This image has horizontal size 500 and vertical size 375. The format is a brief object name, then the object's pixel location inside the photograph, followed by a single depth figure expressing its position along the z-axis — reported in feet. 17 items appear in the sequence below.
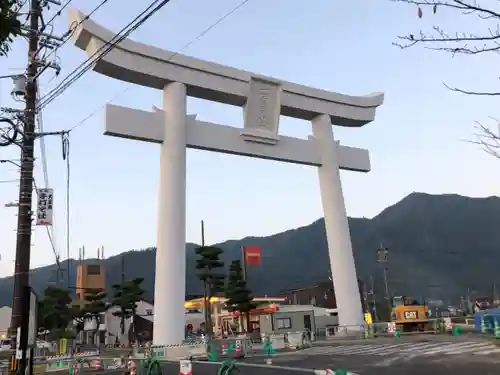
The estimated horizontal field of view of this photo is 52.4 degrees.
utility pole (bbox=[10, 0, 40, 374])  30.66
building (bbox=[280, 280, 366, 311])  195.83
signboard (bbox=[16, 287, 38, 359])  29.63
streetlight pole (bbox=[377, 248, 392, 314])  104.40
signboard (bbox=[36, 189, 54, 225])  42.16
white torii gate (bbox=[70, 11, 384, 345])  63.16
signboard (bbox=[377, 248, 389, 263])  104.39
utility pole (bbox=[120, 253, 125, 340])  146.94
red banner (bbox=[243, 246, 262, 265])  139.74
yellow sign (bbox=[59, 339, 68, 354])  94.40
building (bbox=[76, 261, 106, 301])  202.80
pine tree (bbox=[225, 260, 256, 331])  125.59
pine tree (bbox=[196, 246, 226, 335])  119.55
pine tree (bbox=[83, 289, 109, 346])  139.85
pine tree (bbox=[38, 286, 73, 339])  135.74
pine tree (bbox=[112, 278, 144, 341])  133.59
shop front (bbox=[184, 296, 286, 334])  126.41
